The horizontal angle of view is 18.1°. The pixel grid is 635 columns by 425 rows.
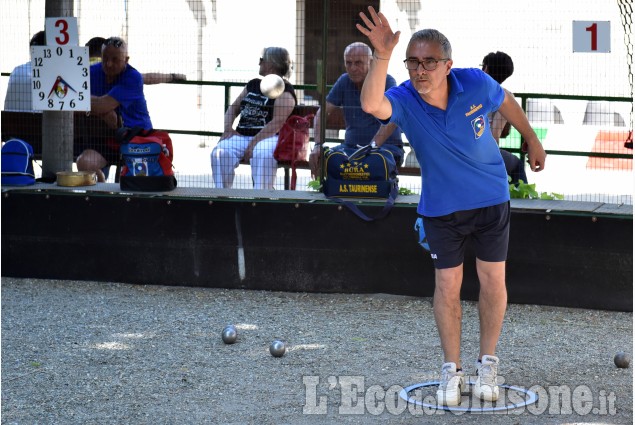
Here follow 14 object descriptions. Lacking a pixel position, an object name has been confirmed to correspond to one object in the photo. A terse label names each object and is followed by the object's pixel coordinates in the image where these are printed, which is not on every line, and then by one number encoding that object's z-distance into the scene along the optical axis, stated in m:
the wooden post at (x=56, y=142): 16.27
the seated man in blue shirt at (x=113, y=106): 16.97
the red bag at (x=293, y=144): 16.75
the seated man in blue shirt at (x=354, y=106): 15.79
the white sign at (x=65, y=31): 15.56
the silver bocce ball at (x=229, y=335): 11.92
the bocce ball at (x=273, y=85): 17.05
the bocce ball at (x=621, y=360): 10.90
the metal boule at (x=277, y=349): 11.35
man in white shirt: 18.09
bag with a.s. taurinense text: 14.33
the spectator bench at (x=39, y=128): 17.05
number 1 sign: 14.31
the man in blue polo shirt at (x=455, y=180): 9.33
